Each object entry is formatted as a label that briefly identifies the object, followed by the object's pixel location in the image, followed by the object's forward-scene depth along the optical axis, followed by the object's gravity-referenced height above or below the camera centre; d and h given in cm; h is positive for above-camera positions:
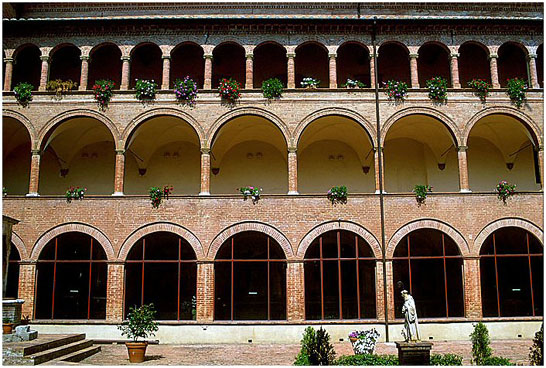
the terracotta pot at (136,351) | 1441 -176
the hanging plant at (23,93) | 1966 +662
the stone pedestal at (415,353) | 1178 -153
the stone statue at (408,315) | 1256 -80
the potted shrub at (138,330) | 1444 -123
